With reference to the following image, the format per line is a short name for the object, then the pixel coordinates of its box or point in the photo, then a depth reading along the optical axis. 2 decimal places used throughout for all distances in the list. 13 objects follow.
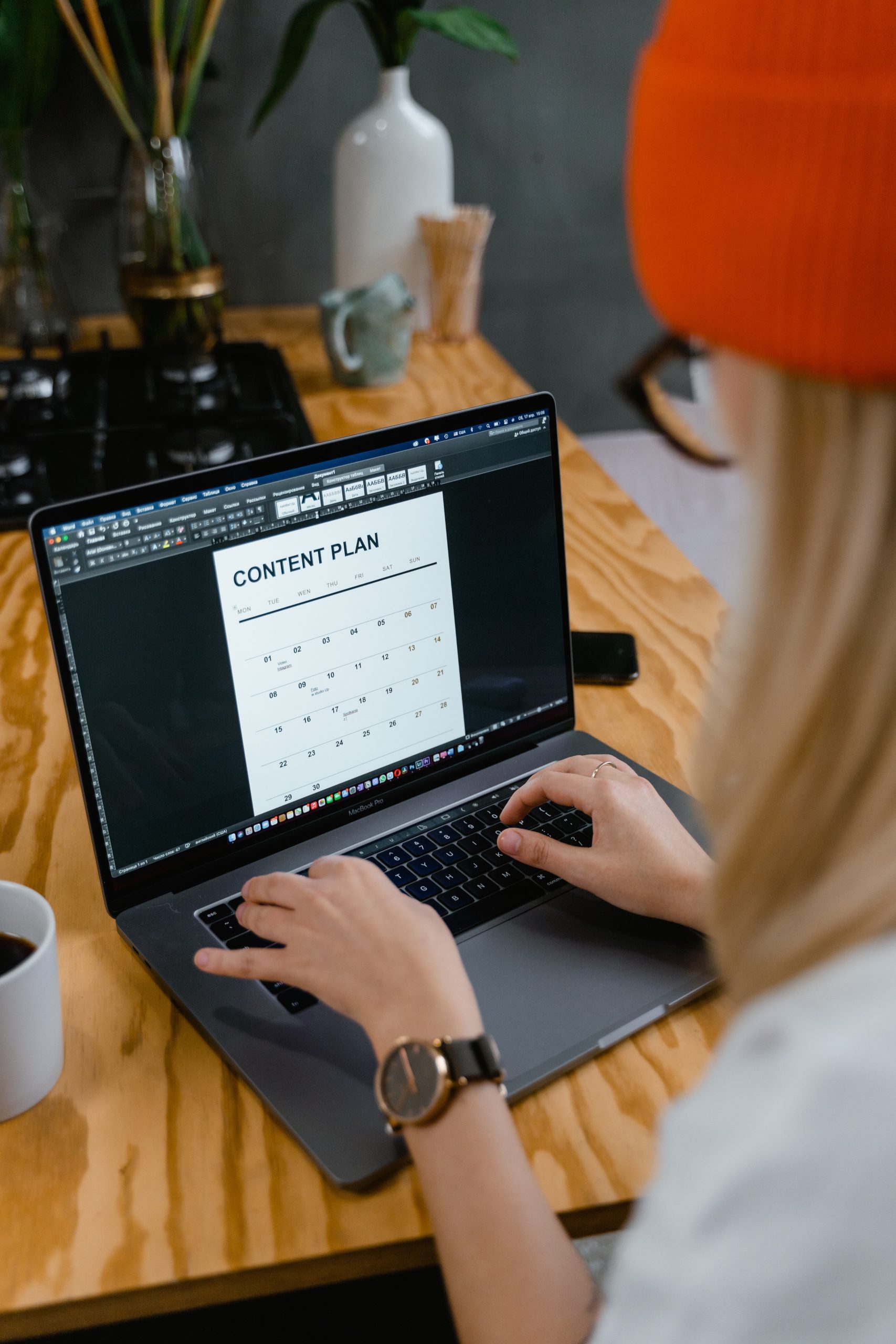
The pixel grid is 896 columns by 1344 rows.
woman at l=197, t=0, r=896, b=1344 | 0.37
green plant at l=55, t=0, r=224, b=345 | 1.48
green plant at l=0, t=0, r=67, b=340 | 1.48
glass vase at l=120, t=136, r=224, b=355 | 1.50
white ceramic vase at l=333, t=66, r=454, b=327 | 1.66
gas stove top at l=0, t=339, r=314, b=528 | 1.35
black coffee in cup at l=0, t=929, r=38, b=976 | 0.60
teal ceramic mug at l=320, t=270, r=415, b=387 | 1.56
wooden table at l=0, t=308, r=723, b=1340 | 0.53
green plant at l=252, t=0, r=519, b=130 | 1.57
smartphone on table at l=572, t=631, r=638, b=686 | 1.02
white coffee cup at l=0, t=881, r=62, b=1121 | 0.57
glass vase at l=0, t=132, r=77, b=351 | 1.58
